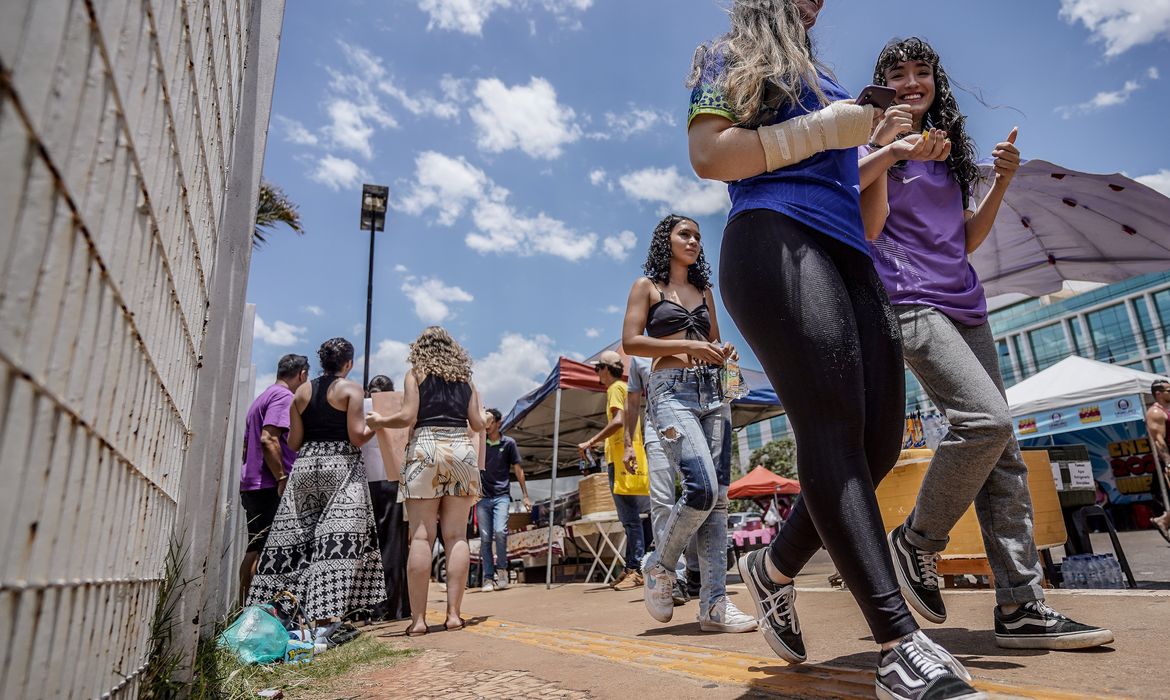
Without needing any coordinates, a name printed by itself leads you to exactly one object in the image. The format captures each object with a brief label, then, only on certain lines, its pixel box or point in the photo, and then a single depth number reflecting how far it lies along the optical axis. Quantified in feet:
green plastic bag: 9.59
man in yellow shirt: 21.15
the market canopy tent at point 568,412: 29.89
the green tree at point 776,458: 161.79
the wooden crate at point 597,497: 26.17
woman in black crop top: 10.33
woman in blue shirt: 5.26
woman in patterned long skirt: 14.01
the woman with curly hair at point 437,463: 13.66
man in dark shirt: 27.37
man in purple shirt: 17.34
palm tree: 48.06
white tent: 37.58
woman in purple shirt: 7.08
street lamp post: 42.93
